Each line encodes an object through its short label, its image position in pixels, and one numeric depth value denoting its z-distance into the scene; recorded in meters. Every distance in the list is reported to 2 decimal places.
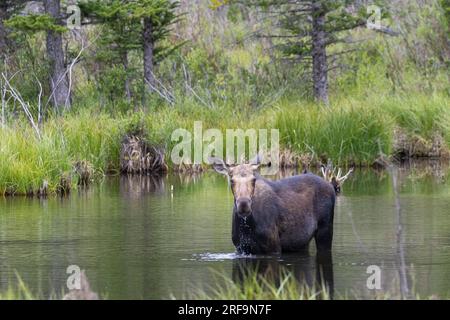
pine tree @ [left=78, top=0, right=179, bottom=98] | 27.58
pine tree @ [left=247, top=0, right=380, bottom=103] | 28.48
